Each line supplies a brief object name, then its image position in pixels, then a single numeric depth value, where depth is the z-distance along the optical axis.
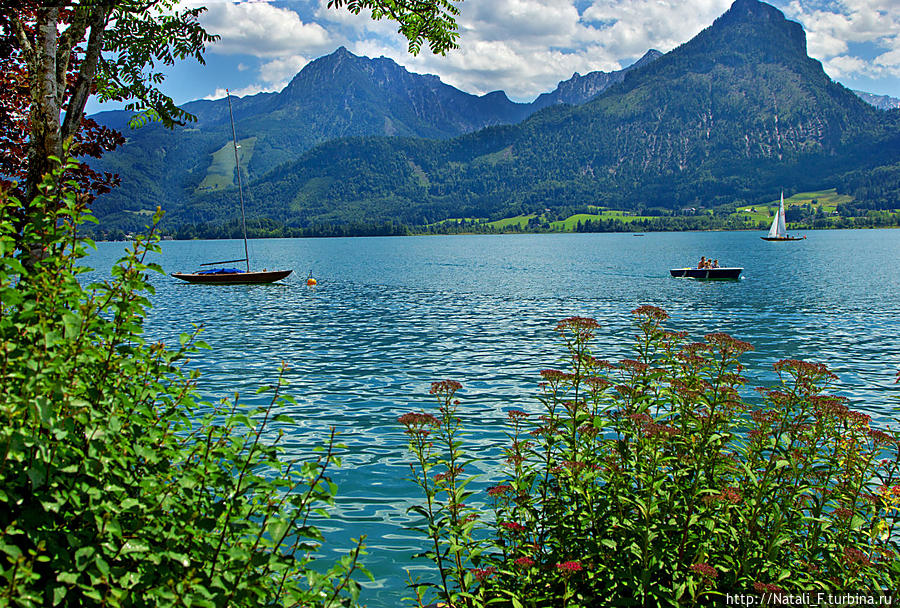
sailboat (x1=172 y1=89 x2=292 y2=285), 58.55
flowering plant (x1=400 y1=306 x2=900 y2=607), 5.39
